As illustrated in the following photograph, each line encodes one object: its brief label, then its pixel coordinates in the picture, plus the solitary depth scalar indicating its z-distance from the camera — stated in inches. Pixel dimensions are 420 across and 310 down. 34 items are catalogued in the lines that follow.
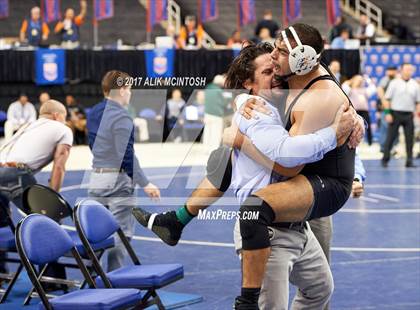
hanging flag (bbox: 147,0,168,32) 886.1
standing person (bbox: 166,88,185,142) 776.3
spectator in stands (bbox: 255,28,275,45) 831.1
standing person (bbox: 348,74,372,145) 685.9
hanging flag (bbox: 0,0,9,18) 942.4
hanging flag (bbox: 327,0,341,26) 989.8
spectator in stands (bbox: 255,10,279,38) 876.6
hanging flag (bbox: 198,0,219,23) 953.5
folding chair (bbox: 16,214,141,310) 236.5
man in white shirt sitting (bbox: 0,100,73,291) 319.0
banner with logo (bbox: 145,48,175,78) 795.4
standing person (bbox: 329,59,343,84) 705.0
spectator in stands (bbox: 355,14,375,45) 907.4
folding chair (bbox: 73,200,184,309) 263.1
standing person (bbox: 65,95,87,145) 768.3
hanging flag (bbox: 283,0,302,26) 975.6
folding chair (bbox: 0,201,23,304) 297.6
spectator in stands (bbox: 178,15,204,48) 872.4
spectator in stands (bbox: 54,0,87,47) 834.8
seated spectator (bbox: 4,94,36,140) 722.2
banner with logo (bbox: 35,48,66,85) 784.3
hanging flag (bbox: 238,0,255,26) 963.0
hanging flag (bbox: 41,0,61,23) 890.1
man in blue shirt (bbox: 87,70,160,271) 298.7
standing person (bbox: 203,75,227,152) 671.8
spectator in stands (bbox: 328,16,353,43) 900.0
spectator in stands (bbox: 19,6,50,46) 820.6
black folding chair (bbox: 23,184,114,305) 302.4
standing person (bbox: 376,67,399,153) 720.1
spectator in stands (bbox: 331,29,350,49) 867.4
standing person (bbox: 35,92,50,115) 738.2
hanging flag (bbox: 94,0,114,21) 895.1
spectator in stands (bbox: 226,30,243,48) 869.7
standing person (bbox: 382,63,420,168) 647.8
